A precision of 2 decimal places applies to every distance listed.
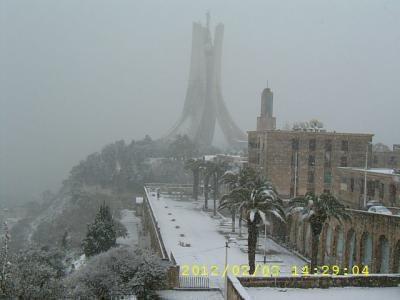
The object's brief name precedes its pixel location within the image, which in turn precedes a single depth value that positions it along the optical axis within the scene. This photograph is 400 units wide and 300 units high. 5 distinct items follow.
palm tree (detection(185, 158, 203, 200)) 70.00
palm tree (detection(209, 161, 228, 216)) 58.69
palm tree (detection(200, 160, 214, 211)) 58.96
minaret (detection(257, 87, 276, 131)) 88.19
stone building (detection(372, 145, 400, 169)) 75.19
